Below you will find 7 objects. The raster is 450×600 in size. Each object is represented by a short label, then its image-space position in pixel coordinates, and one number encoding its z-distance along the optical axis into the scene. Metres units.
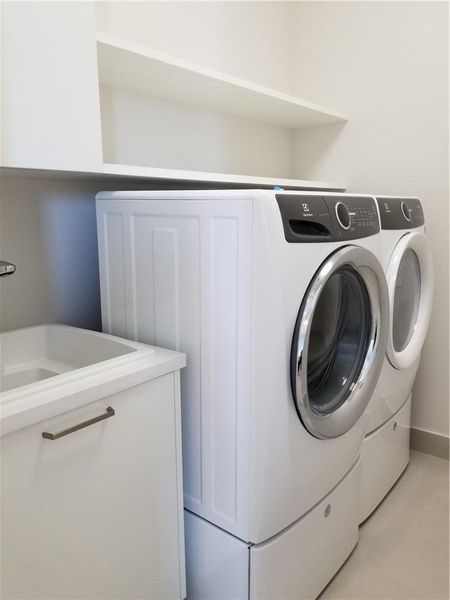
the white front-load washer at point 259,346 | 1.03
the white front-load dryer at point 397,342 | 1.56
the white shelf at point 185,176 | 1.18
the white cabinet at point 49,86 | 0.90
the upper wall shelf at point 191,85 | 1.27
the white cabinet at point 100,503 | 0.84
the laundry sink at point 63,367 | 0.83
